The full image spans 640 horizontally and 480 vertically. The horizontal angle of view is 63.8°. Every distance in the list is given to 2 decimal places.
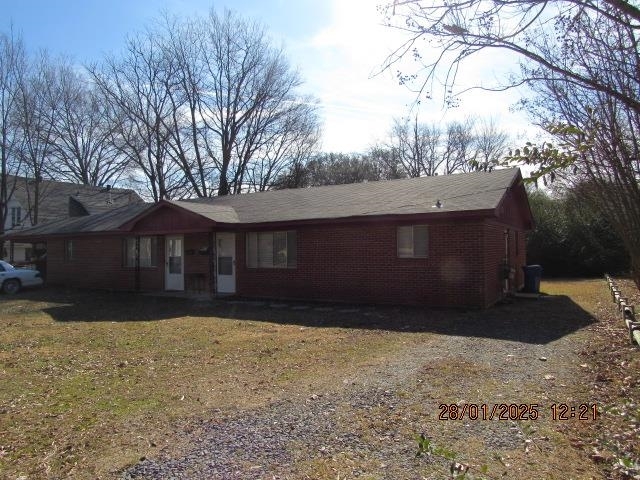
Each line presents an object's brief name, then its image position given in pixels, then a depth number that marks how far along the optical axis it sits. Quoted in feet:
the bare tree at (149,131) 117.29
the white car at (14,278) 66.95
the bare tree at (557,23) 11.23
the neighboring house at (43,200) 117.19
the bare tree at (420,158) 157.48
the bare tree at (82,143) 120.16
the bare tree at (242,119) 122.01
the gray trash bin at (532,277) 55.26
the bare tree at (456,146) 152.87
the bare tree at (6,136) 101.91
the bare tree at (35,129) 105.50
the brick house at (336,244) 42.75
